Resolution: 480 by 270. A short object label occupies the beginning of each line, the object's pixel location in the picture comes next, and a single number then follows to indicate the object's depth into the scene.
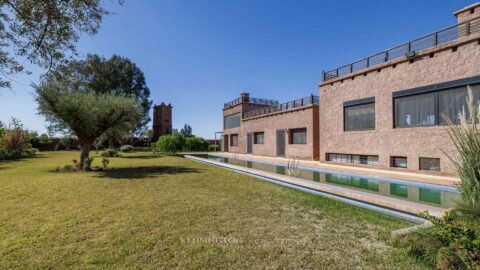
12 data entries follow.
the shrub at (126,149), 32.22
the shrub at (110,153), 24.48
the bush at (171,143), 26.42
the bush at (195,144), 30.42
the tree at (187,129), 58.01
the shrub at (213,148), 35.19
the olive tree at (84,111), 11.90
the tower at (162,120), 47.42
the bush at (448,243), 2.42
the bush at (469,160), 2.84
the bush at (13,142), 21.72
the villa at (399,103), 8.95
